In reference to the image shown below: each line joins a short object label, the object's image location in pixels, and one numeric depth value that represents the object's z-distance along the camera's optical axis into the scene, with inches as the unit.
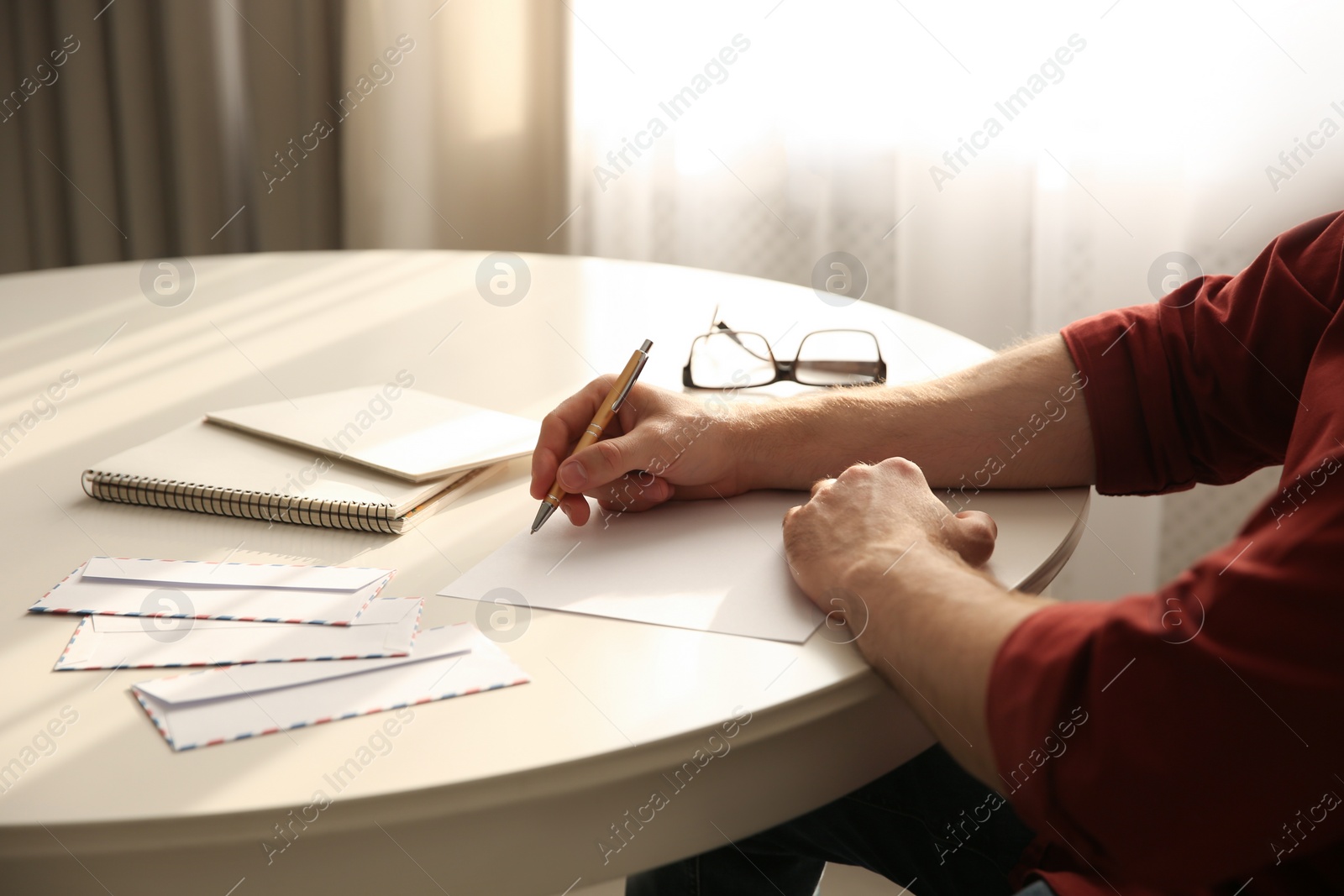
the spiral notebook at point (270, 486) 32.2
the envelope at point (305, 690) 22.5
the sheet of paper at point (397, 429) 34.9
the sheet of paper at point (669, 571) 27.1
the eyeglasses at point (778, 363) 43.6
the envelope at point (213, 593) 27.0
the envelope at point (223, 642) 25.0
